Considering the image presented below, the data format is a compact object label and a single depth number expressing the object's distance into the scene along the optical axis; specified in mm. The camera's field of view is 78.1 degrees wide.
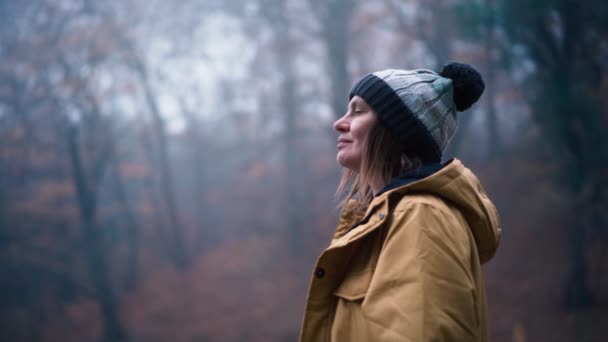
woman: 1125
